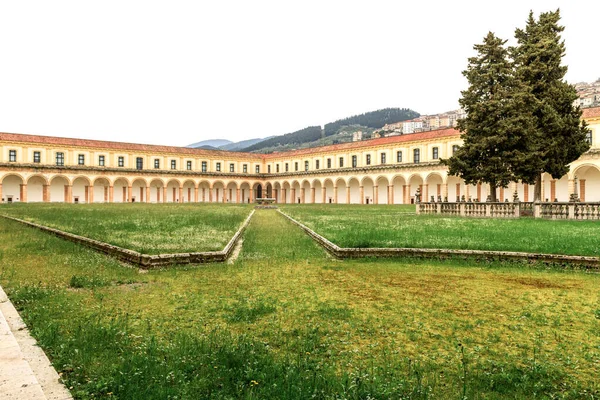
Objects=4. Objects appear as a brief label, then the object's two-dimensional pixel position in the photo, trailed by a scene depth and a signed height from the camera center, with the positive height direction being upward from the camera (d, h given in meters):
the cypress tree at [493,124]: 23.44 +4.92
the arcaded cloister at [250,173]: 49.84 +4.63
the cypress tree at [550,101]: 23.30 +6.20
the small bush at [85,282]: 6.16 -1.31
